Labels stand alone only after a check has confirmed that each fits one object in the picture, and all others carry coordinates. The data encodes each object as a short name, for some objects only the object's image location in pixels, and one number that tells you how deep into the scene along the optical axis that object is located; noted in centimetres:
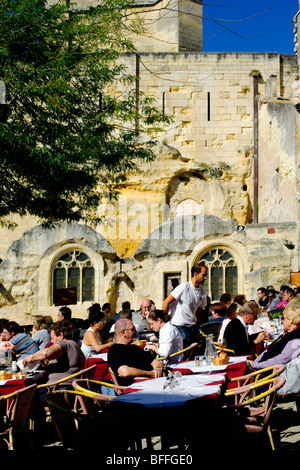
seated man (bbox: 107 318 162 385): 441
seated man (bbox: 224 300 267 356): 537
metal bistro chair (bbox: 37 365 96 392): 458
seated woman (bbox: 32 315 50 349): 659
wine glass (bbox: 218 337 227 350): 527
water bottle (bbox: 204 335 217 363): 483
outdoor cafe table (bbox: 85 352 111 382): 566
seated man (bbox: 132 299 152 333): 821
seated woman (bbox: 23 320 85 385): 489
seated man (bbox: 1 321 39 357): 608
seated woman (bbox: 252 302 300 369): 455
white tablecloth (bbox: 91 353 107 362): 584
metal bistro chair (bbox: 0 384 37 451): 395
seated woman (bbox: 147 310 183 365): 546
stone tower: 2275
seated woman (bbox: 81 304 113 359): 641
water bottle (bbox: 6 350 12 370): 520
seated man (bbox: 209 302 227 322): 754
